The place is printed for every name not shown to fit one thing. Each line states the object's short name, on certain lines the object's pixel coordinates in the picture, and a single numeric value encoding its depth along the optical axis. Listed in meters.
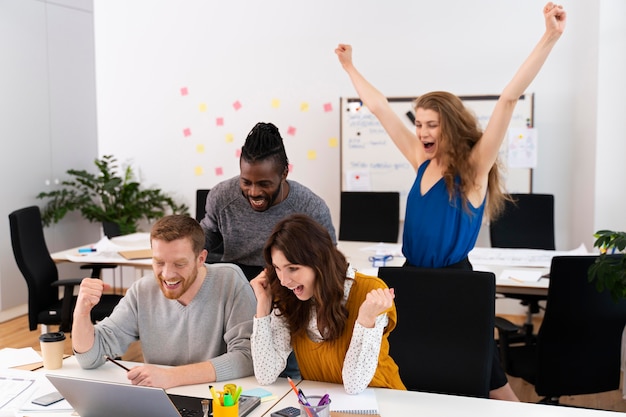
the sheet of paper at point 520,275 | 3.43
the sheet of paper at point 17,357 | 2.19
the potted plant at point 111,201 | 5.88
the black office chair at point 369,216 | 4.82
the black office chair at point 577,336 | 2.64
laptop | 1.56
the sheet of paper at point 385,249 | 4.10
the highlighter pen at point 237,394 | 1.67
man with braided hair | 2.44
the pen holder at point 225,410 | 1.63
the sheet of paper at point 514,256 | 3.82
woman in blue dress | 2.56
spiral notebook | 1.75
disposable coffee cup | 2.11
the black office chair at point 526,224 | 4.52
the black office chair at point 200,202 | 4.93
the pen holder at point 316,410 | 1.62
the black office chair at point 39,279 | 3.72
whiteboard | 5.37
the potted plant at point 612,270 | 2.44
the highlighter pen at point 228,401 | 1.64
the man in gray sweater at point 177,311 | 2.10
